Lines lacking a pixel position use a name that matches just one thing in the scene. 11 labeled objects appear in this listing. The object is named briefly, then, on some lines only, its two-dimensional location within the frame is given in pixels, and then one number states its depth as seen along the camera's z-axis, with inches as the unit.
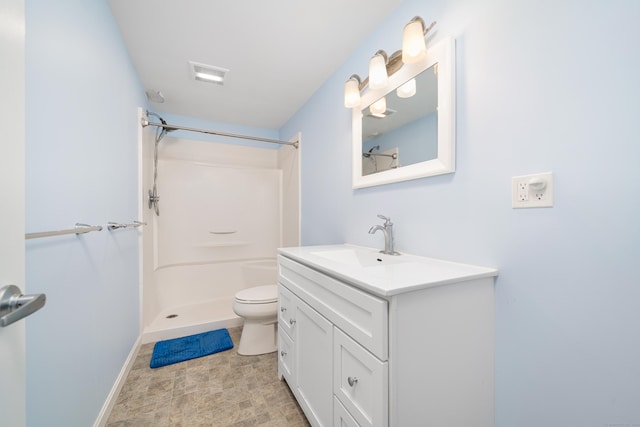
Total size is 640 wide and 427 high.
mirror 40.5
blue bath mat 69.2
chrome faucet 50.6
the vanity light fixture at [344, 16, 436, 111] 41.2
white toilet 70.6
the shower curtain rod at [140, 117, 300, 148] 76.7
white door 16.1
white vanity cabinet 28.0
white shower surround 91.1
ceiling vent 70.5
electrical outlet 29.9
